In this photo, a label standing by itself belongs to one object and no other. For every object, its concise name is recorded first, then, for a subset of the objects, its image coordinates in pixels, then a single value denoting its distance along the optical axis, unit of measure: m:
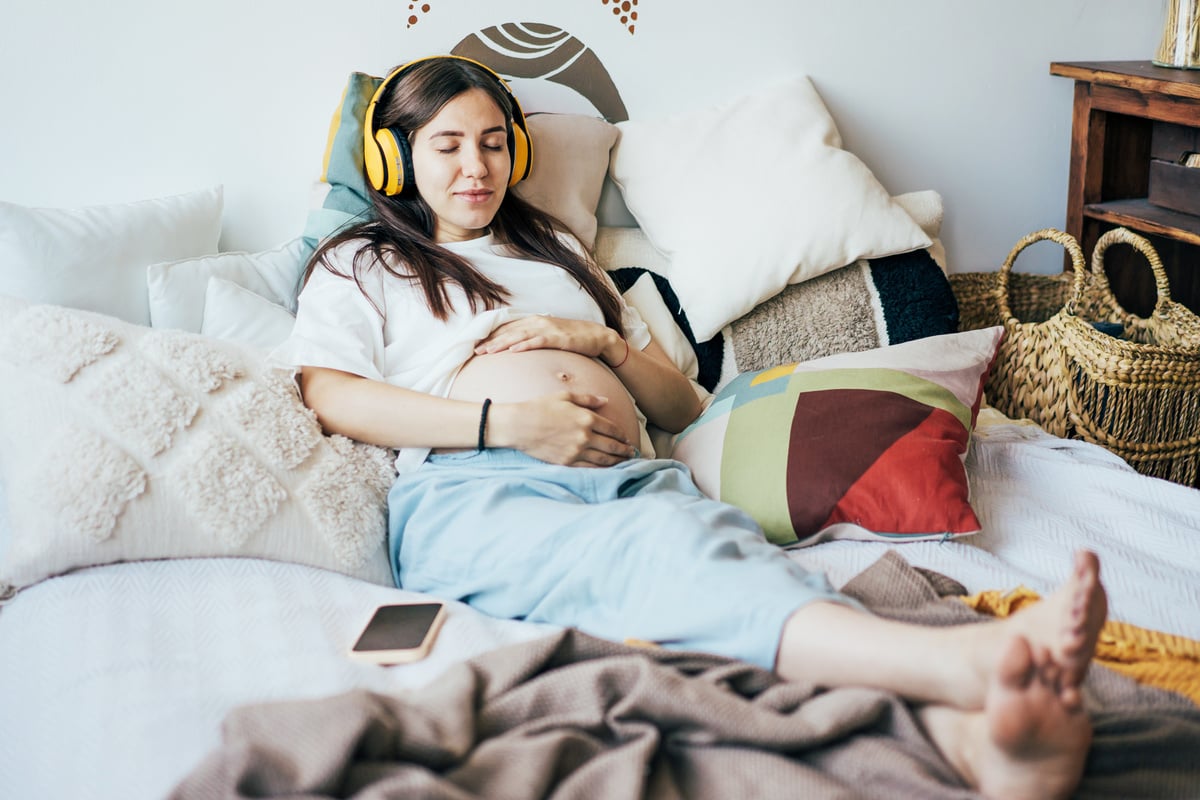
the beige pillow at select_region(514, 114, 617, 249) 1.80
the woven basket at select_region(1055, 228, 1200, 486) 1.70
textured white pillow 1.20
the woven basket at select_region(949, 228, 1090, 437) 1.80
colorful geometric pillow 1.32
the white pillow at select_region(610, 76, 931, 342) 1.77
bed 0.91
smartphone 1.06
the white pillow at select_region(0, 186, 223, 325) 1.49
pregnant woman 0.85
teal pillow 1.68
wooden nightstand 1.91
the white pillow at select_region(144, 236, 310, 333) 1.55
